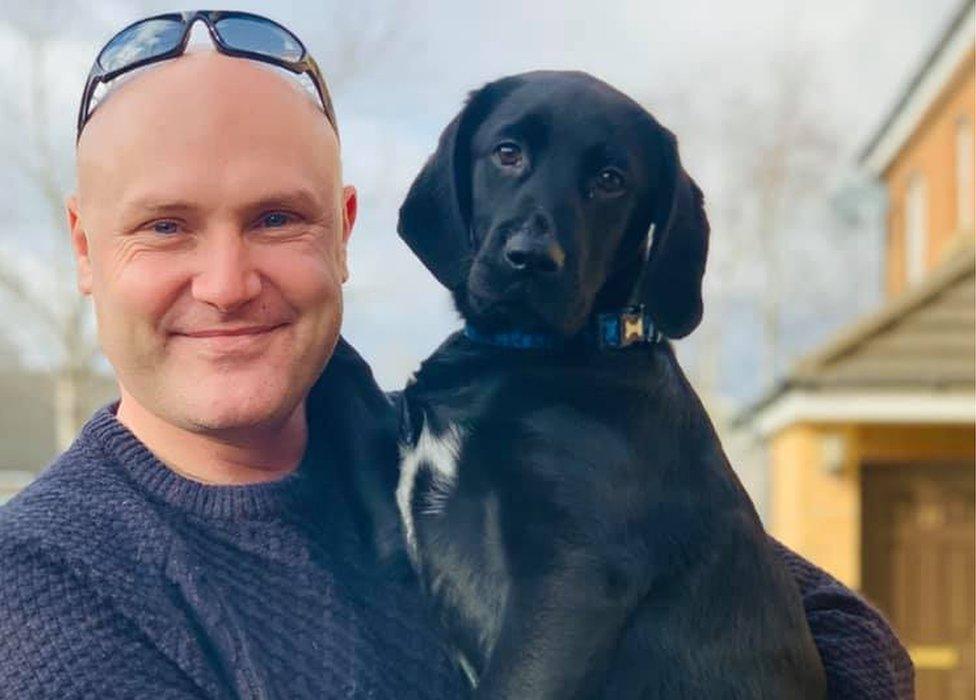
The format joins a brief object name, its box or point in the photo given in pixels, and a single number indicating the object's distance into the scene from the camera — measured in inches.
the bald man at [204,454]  55.9
